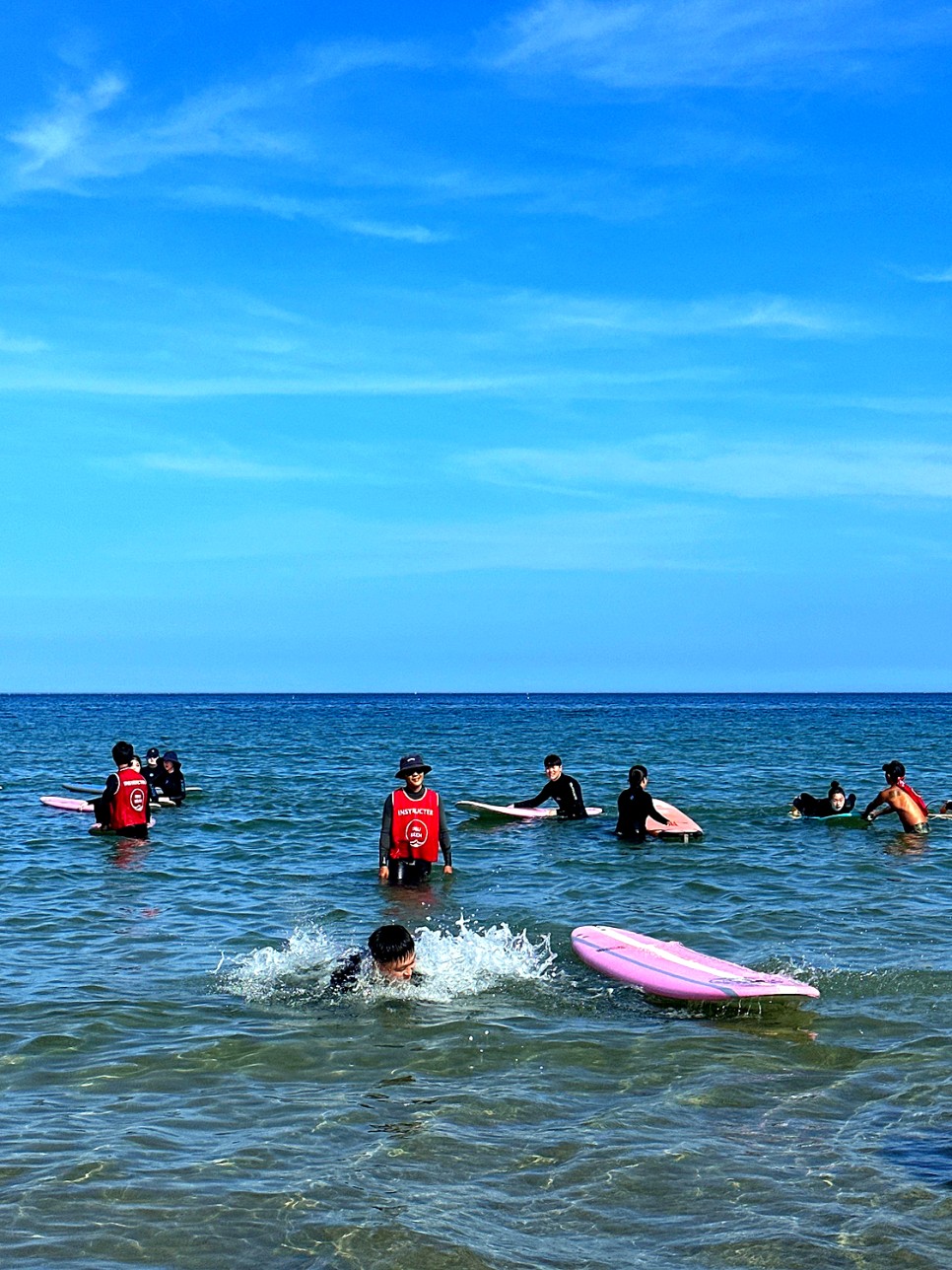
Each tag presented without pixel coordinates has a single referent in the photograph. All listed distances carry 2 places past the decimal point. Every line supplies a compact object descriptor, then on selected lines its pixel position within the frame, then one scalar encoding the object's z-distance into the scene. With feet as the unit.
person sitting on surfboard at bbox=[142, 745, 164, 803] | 75.25
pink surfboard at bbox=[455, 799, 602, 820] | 68.33
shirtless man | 61.93
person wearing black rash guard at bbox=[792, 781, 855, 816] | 67.36
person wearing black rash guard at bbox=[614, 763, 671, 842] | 59.62
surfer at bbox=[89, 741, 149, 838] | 58.49
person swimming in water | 29.32
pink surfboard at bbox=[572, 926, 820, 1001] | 29.14
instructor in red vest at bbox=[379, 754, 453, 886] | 44.01
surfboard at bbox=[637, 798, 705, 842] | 60.80
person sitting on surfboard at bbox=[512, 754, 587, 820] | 66.59
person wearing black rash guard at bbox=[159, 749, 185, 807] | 75.72
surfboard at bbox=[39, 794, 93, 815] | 72.69
